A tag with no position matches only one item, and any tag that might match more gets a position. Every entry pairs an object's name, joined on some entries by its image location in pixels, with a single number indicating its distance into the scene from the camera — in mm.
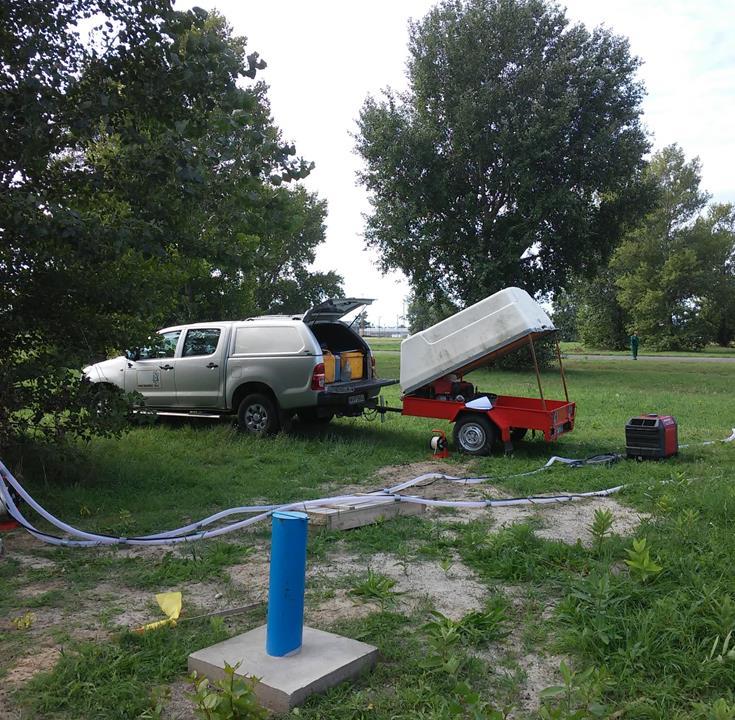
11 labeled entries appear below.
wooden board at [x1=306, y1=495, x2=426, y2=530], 5875
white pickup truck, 10422
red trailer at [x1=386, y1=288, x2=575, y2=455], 9430
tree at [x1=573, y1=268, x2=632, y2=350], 57750
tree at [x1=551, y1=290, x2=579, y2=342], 65812
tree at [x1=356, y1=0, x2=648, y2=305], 25250
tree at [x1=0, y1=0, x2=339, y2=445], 6258
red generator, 8969
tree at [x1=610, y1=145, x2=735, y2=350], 52688
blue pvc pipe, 3338
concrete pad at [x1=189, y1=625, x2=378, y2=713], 3066
